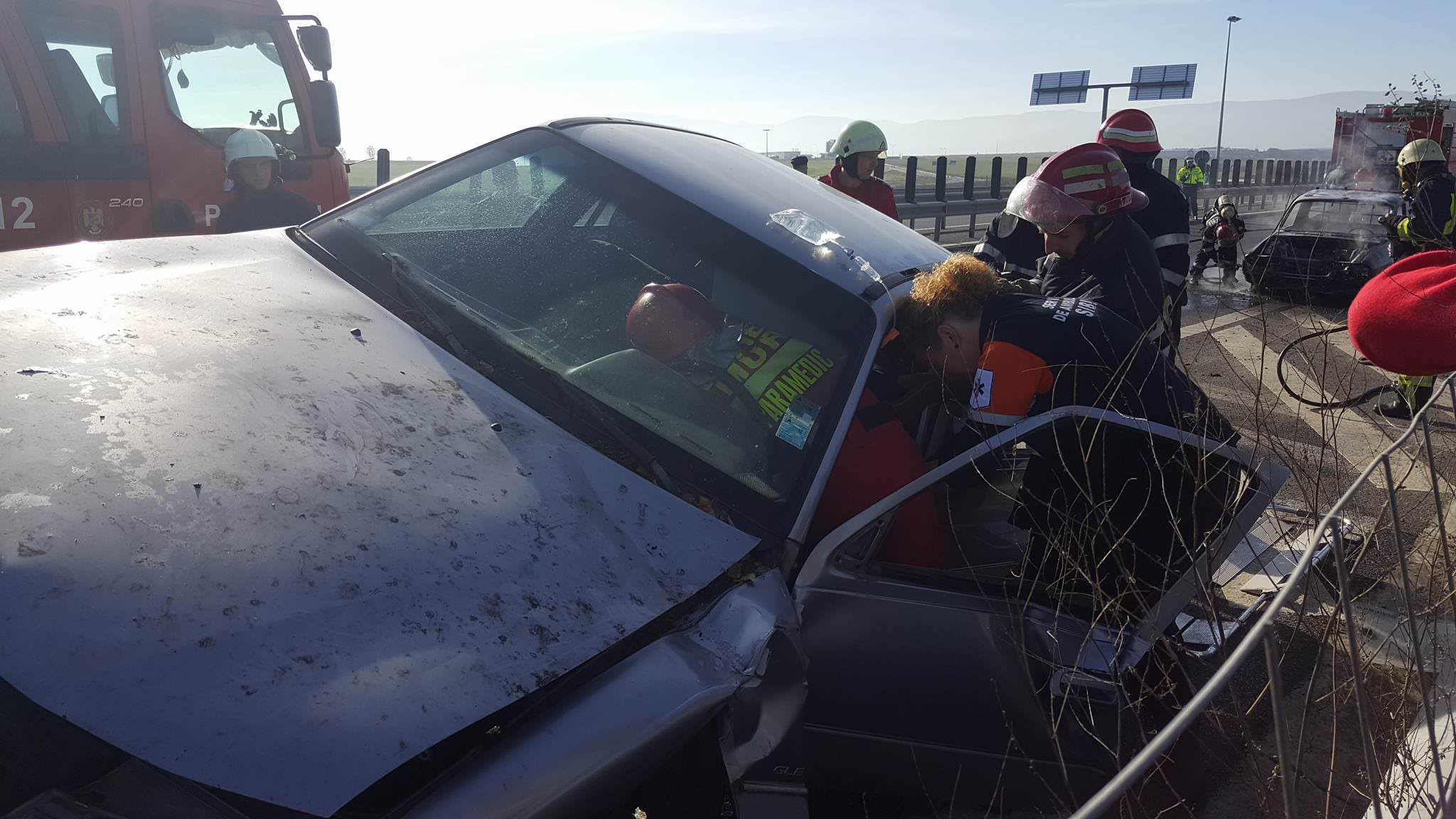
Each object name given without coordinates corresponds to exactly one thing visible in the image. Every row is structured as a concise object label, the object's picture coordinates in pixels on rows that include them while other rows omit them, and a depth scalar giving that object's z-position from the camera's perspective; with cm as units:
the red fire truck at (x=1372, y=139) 1716
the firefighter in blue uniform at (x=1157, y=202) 467
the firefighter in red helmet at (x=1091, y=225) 372
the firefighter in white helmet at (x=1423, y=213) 684
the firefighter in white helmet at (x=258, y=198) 573
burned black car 1220
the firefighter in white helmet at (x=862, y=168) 636
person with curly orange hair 246
